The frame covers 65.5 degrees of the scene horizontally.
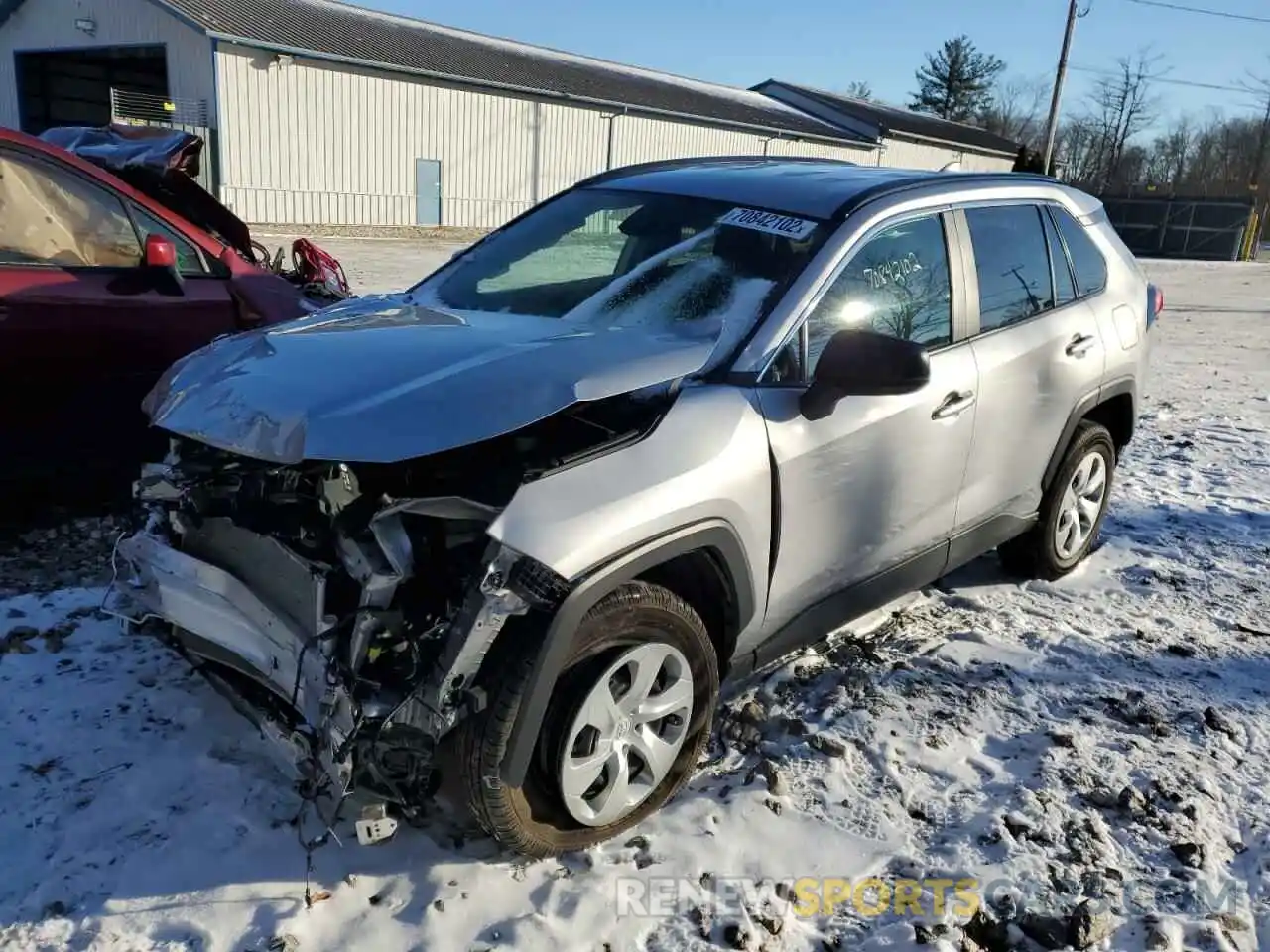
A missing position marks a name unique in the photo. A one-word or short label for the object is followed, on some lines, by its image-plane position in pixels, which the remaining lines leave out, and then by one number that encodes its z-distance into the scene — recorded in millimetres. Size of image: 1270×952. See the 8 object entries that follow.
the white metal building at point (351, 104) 23250
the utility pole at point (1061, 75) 30344
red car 4262
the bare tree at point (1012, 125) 70500
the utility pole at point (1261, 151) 56875
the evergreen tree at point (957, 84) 68625
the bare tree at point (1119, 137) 63531
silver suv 2383
